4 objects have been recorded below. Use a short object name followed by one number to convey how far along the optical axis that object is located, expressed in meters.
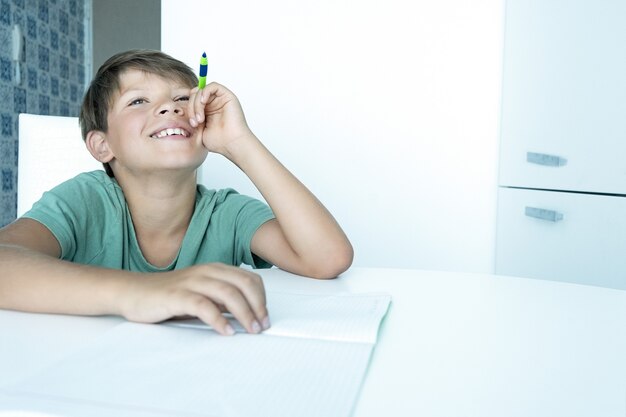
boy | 0.97
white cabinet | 1.45
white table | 0.43
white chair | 1.35
